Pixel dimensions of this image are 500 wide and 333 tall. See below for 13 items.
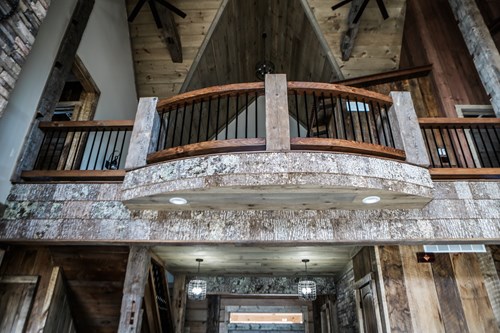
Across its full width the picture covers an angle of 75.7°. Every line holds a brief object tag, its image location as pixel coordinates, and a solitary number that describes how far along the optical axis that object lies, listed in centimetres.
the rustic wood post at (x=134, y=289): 330
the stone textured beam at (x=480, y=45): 415
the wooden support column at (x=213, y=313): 682
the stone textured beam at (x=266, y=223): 289
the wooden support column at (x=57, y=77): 353
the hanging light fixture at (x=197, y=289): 541
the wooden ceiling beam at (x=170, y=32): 562
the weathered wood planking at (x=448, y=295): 353
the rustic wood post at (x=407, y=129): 293
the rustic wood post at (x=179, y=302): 573
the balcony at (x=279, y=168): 257
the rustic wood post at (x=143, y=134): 299
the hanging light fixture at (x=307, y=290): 536
